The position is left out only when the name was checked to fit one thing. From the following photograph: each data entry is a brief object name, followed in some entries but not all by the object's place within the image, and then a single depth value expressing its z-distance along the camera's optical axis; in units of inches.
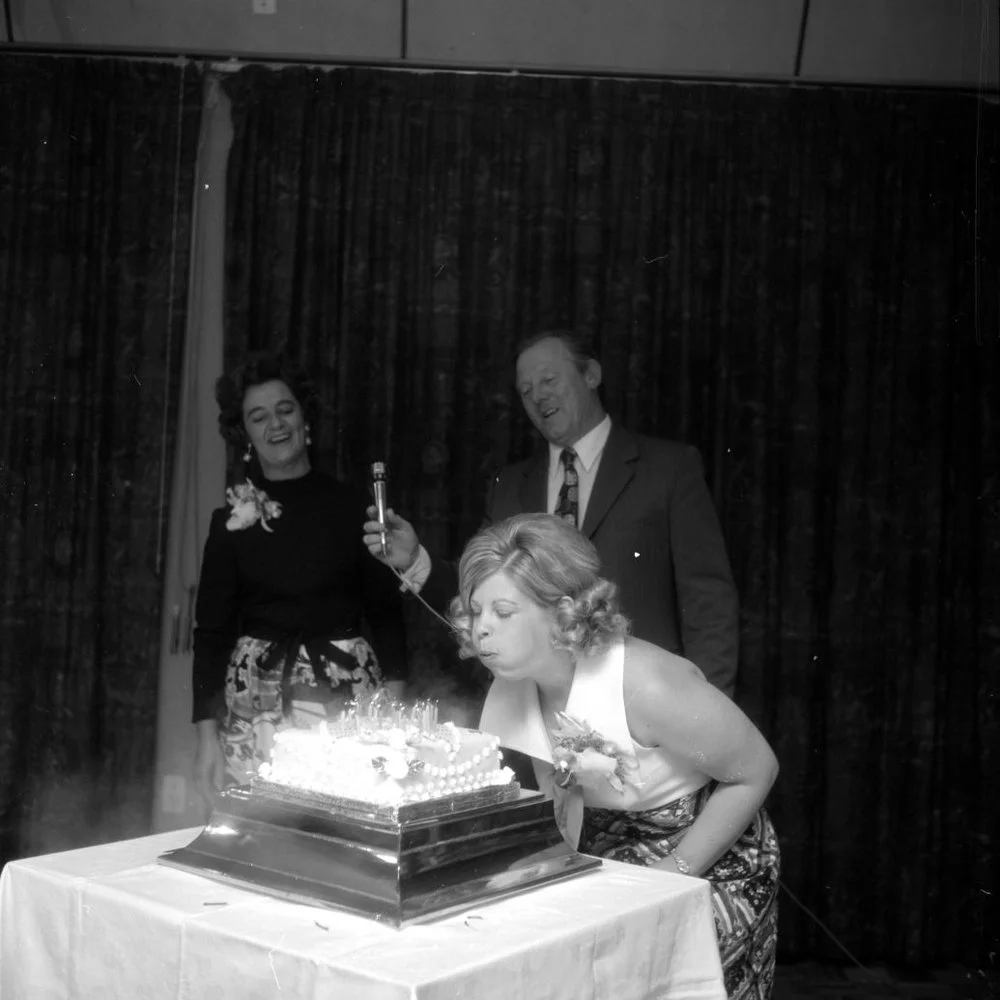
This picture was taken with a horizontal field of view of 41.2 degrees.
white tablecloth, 55.2
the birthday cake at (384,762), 66.2
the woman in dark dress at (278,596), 116.8
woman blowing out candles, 80.3
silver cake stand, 61.4
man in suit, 115.4
